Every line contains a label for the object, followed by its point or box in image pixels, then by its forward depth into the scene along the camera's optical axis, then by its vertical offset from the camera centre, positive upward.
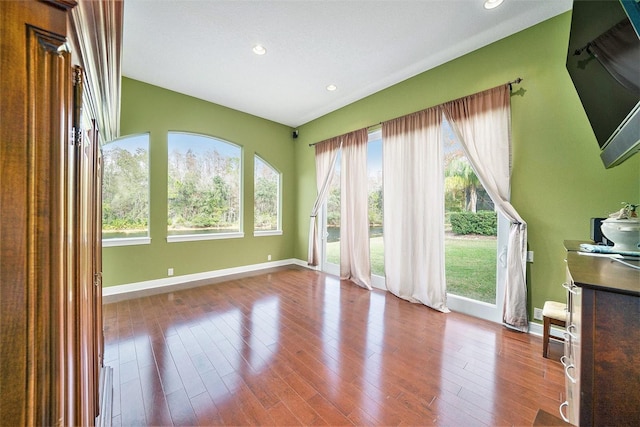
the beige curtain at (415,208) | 3.12 +0.07
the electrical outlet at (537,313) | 2.47 -1.04
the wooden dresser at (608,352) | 0.84 -0.50
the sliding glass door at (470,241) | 2.79 -0.35
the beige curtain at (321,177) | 4.67 +0.74
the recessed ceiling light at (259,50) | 2.87 +2.01
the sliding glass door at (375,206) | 4.00 +0.13
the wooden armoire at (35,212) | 0.49 +0.01
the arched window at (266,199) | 5.13 +0.35
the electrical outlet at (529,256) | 2.50 -0.45
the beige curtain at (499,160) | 2.51 +0.60
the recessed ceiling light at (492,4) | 2.24 +1.97
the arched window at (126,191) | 3.59 +0.37
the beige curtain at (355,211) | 4.07 +0.05
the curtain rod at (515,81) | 2.53 +1.39
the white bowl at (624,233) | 1.45 -0.13
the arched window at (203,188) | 4.16 +0.50
